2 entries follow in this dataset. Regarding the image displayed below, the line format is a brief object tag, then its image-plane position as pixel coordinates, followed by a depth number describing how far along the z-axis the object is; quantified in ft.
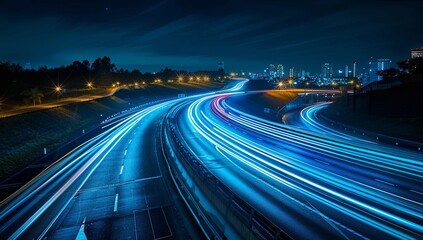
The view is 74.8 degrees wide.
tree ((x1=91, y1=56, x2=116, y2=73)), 568.98
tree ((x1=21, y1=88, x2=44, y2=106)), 207.31
